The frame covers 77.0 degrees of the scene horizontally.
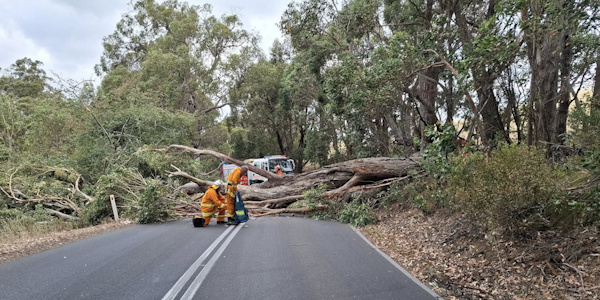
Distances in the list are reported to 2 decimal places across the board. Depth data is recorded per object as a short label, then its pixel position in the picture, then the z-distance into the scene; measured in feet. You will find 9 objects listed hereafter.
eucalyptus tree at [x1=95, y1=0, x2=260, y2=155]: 90.22
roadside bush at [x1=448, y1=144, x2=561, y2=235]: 17.03
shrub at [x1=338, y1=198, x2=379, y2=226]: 34.99
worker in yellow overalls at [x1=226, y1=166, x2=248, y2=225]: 32.71
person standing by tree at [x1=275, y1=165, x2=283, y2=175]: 77.41
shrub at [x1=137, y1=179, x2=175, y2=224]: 36.11
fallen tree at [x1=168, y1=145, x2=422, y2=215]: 41.37
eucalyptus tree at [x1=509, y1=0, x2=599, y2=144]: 21.63
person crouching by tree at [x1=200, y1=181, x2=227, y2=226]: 32.55
